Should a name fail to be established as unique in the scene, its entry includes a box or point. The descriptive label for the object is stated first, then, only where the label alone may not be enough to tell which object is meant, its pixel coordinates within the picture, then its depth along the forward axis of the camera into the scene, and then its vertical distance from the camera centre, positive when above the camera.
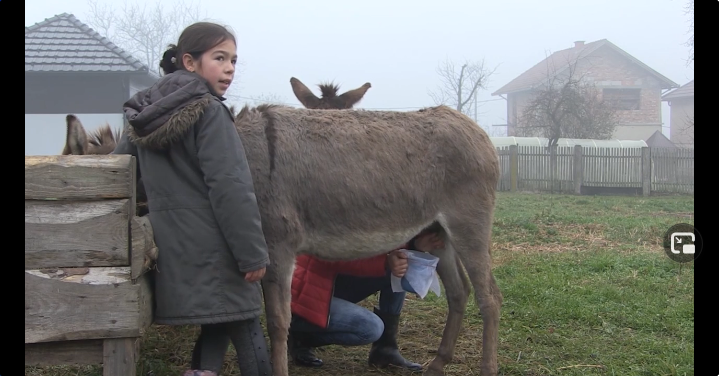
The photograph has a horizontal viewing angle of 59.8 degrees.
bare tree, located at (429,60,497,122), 32.03 +4.60
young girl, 2.73 -0.13
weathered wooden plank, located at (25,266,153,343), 2.59 -0.54
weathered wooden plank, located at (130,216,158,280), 2.65 -0.30
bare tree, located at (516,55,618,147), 26.50 +2.79
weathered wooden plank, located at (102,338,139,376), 2.68 -0.77
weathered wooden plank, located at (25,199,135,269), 2.62 -0.24
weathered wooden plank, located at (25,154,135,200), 2.61 +0.00
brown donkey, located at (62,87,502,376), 3.22 -0.07
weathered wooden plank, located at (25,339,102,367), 2.65 -0.76
